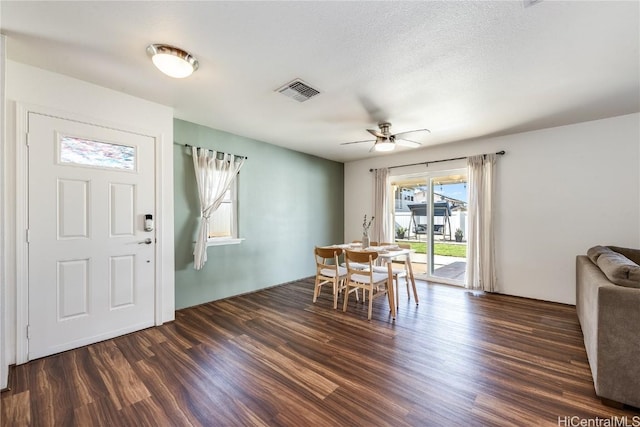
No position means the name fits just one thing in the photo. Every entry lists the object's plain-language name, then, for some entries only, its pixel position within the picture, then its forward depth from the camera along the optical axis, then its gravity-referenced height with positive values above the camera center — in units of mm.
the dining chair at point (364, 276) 3264 -809
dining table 3301 -531
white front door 2332 -170
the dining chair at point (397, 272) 3514 -783
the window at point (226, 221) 3930 -84
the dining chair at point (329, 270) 3682 -796
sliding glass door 4781 -142
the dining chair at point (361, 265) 4171 -829
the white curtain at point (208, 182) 3551 +479
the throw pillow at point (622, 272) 1767 -409
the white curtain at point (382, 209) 5461 +123
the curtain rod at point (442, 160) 4180 +984
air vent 2568 +1274
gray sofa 1665 -791
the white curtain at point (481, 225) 4215 -173
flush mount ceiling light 2000 +1210
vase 4000 -408
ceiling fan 3451 +1005
